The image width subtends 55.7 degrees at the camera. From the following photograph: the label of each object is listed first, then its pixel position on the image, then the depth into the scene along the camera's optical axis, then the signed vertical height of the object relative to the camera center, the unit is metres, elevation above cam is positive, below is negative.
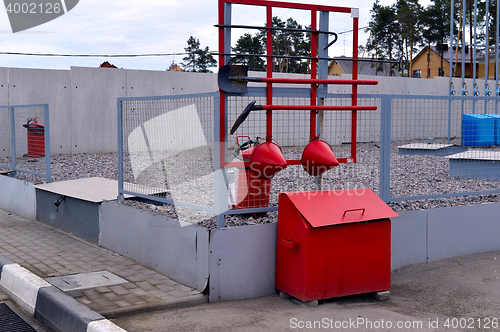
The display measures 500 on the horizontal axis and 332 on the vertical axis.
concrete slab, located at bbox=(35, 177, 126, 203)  6.67 -0.91
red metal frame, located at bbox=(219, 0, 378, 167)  4.56 +0.49
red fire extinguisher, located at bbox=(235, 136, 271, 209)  4.98 -0.64
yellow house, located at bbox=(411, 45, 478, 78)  62.86 +8.77
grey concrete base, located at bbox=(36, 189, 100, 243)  6.59 -1.27
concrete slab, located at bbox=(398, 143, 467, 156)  7.63 -0.35
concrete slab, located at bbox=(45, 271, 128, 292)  4.70 -1.55
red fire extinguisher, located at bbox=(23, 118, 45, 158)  8.75 -0.17
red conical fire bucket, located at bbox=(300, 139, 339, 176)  4.71 -0.28
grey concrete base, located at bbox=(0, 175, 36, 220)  8.19 -1.21
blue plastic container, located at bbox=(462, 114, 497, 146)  7.35 -0.17
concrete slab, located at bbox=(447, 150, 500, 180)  7.25 -0.57
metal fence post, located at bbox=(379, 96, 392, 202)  5.65 -0.25
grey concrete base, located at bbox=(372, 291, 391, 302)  4.58 -1.62
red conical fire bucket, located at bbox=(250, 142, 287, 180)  4.51 -0.29
